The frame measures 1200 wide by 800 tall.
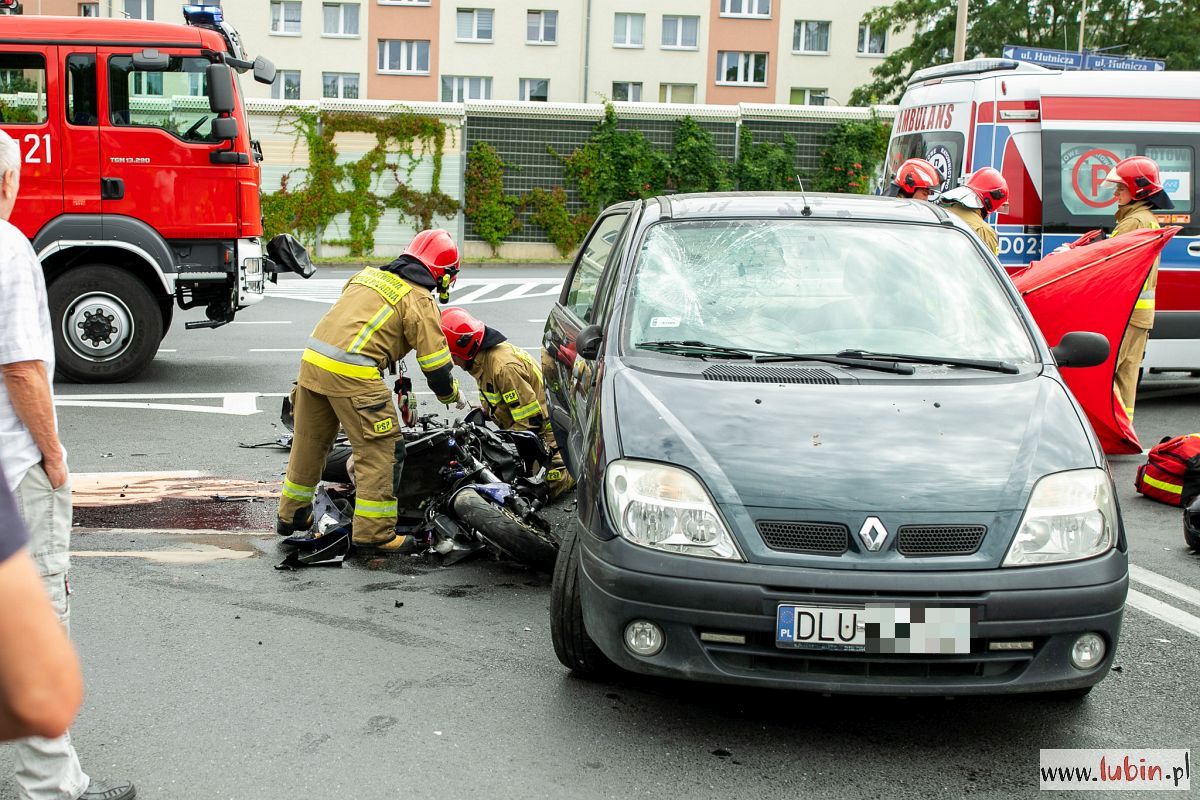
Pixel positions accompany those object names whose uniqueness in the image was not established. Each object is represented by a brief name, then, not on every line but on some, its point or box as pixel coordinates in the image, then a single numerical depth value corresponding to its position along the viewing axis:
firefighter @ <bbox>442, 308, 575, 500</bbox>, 6.82
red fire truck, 10.44
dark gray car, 3.49
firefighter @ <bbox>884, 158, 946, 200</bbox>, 8.65
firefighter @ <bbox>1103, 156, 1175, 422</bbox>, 8.38
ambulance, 9.87
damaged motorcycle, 5.56
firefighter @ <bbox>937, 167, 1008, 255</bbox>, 8.23
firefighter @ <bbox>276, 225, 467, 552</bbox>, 5.64
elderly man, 3.09
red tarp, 7.95
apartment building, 46.88
